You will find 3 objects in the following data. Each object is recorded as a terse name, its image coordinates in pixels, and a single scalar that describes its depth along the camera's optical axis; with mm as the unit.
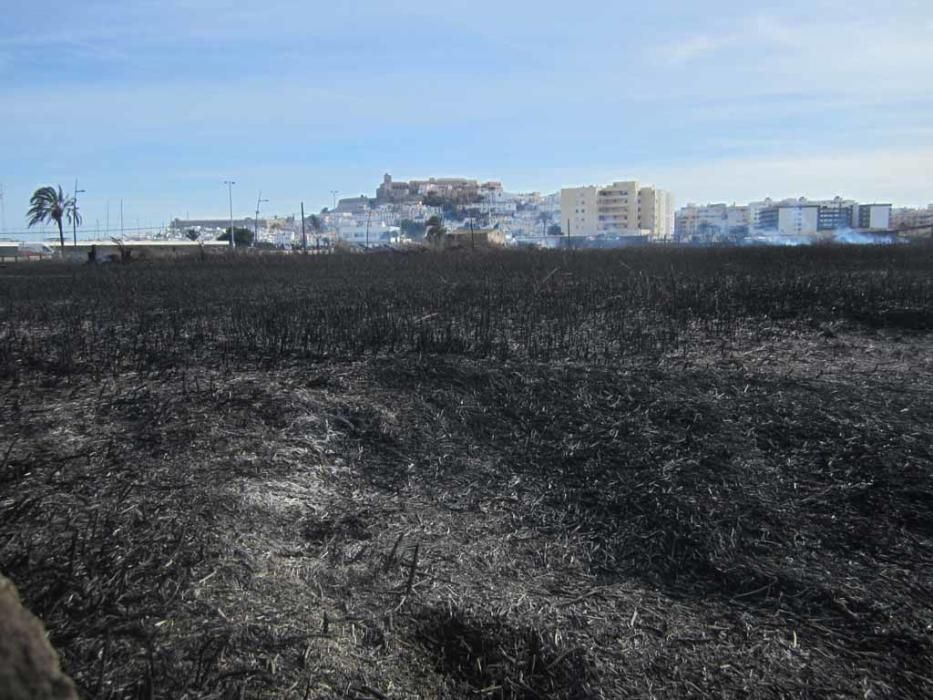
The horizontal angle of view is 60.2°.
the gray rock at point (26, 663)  1487
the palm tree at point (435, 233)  57312
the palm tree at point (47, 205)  71938
